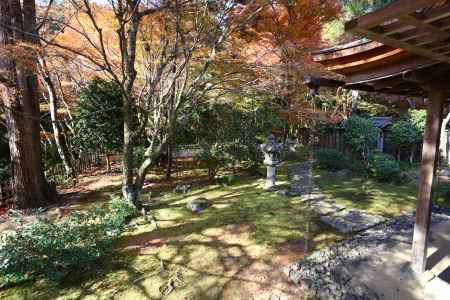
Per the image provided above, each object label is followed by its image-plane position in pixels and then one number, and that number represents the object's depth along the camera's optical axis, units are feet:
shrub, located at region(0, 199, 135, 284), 8.18
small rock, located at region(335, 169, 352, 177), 24.20
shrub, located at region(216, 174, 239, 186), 21.18
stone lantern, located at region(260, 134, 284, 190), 18.65
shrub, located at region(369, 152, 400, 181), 21.45
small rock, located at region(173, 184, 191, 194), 19.21
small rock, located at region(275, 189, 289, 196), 17.46
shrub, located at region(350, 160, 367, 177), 24.88
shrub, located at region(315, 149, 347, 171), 26.66
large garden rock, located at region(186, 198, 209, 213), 15.01
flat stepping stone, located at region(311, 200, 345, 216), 14.01
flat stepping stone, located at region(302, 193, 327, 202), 16.31
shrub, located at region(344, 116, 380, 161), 27.81
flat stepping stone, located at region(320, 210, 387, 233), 11.83
